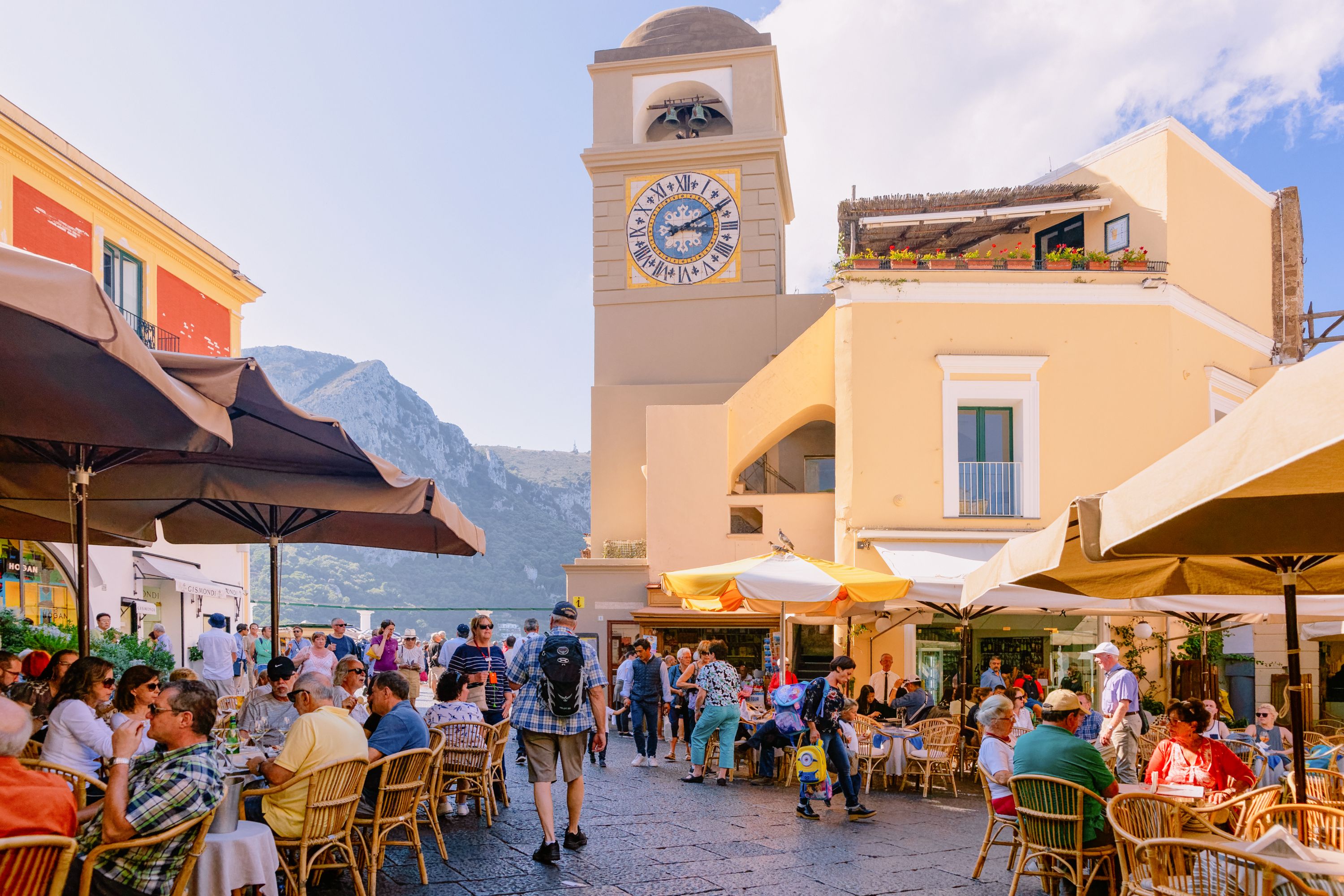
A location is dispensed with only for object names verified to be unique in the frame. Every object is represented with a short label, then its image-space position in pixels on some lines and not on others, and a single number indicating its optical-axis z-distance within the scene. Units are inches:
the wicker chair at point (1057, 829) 236.4
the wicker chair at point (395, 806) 239.9
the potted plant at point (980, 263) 689.6
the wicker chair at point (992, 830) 275.6
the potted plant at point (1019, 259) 690.8
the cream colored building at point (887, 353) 683.4
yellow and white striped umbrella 449.7
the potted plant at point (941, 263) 690.8
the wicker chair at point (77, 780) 195.9
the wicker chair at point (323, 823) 212.4
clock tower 946.1
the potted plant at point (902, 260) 689.6
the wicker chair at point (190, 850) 157.8
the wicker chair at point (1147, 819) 196.1
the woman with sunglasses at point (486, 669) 409.4
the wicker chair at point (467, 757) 321.4
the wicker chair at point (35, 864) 135.9
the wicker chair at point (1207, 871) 152.1
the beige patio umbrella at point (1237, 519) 128.0
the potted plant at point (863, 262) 691.4
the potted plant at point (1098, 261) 688.4
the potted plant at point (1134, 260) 687.7
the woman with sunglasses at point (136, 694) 235.9
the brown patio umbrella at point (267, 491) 233.8
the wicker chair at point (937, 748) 437.4
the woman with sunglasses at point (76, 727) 242.5
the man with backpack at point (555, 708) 278.1
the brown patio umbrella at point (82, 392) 140.1
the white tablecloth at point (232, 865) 182.1
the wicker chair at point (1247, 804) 225.5
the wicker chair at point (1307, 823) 200.2
